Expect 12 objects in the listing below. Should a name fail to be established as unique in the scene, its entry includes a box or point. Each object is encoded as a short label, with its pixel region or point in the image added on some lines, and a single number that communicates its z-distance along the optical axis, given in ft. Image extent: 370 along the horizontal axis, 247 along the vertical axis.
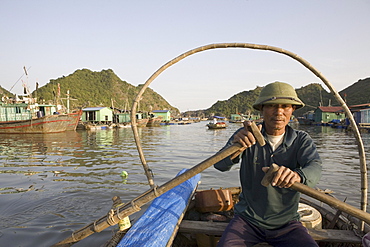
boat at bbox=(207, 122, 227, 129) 146.10
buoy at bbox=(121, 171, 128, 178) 31.12
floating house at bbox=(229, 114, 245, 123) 344.90
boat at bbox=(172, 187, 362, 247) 9.16
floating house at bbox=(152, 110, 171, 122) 244.83
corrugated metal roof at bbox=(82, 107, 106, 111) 148.33
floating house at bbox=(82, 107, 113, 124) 149.07
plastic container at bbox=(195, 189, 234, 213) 12.84
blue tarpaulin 7.99
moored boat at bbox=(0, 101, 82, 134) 94.43
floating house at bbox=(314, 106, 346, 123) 168.35
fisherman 7.47
